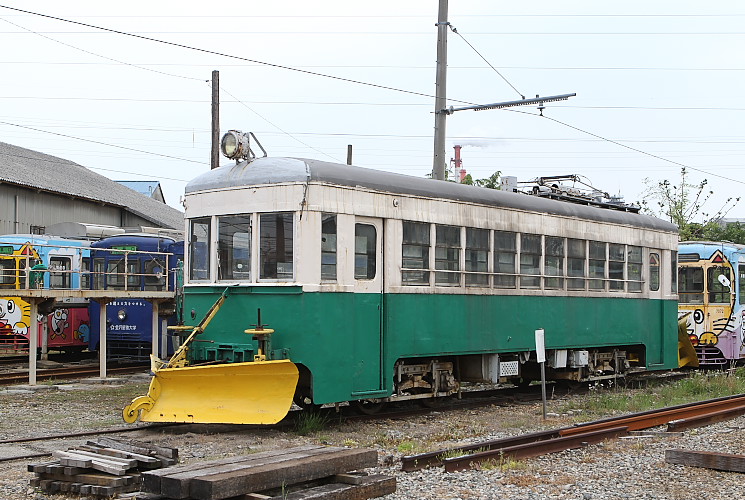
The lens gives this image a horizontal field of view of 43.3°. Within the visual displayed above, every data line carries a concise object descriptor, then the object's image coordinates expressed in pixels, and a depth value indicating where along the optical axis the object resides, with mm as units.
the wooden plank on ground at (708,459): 8891
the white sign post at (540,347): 12812
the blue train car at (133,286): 22344
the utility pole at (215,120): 23875
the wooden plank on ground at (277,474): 6836
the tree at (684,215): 38594
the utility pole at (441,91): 17766
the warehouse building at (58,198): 35094
